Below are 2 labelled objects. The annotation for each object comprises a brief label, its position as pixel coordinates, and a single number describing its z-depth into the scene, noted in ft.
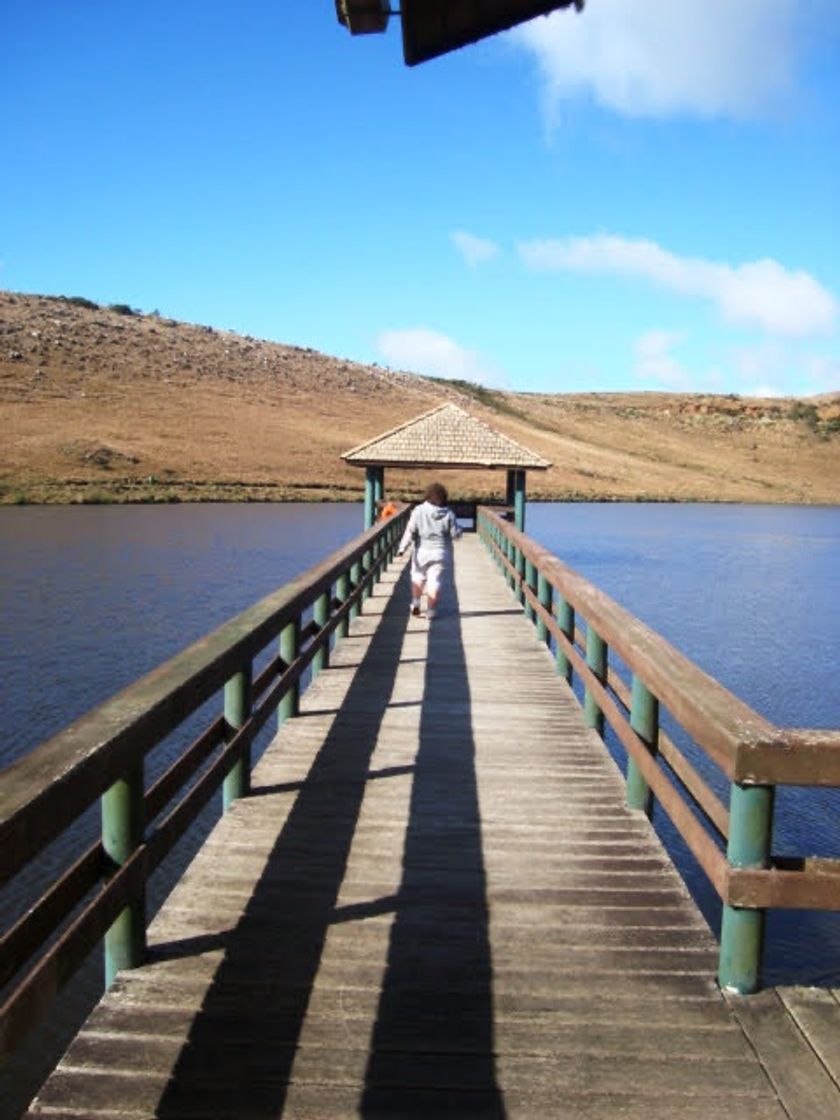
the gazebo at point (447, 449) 75.00
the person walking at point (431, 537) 35.91
